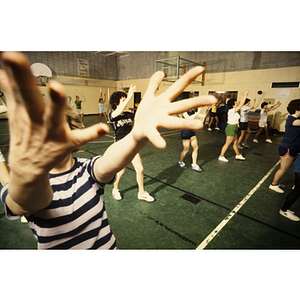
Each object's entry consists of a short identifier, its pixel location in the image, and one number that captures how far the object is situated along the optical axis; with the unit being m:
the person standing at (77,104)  10.52
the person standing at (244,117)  5.91
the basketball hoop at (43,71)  13.13
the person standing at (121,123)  2.87
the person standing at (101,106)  12.13
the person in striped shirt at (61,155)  0.47
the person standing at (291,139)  2.86
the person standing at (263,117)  7.07
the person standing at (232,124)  4.77
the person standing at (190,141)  4.29
